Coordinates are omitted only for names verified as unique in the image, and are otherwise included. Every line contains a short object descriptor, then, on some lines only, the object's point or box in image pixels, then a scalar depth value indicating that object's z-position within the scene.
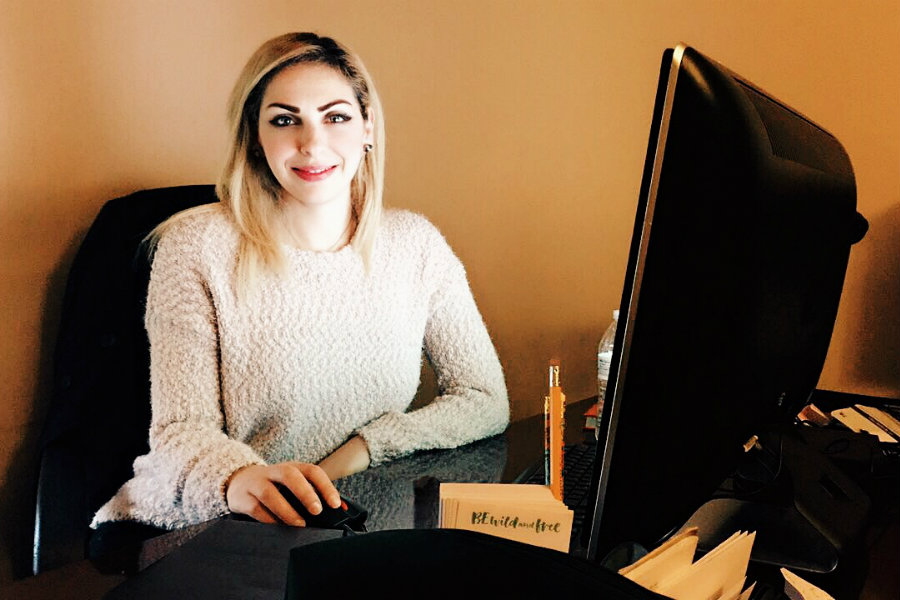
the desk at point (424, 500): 0.75
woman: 1.26
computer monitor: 0.48
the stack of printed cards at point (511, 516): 0.56
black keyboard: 0.89
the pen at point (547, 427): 0.76
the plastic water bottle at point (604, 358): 1.20
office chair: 1.35
